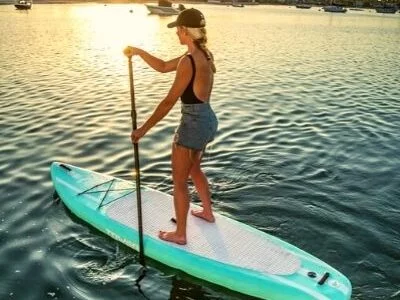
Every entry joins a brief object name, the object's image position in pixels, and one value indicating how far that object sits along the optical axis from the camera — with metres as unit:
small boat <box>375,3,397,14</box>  126.00
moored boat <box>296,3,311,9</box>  145.86
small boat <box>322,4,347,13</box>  120.74
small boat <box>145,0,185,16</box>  79.38
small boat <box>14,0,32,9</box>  84.50
